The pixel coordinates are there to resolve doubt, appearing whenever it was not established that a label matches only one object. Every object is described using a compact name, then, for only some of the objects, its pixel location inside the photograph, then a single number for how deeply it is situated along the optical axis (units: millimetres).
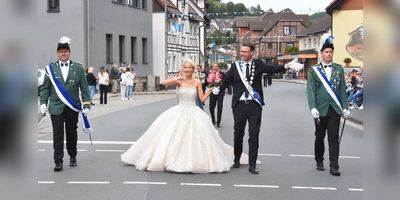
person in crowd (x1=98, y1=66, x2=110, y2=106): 25453
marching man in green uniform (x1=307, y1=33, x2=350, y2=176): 8516
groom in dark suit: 8727
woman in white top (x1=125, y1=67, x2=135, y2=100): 30328
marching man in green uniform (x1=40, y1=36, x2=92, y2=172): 8625
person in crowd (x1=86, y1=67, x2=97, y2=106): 25234
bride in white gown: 8750
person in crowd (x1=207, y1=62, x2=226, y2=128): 15606
